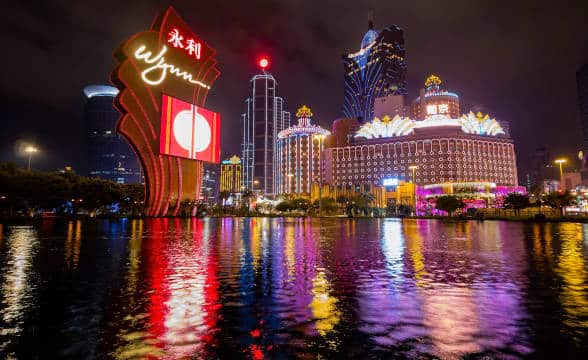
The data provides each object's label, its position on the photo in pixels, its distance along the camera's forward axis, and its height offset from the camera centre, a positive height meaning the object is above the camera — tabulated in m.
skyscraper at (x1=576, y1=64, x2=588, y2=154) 193.62 +52.15
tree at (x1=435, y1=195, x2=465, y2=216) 75.00 +1.93
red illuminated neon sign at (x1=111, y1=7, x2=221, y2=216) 64.50 +20.69
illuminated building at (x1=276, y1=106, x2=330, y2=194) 194.00 +30.03
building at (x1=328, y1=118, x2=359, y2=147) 187.25 +44.20
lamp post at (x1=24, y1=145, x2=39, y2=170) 52.91 +10.20
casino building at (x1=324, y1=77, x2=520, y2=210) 151.88 +27.75
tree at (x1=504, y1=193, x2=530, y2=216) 67.12 +2.09
